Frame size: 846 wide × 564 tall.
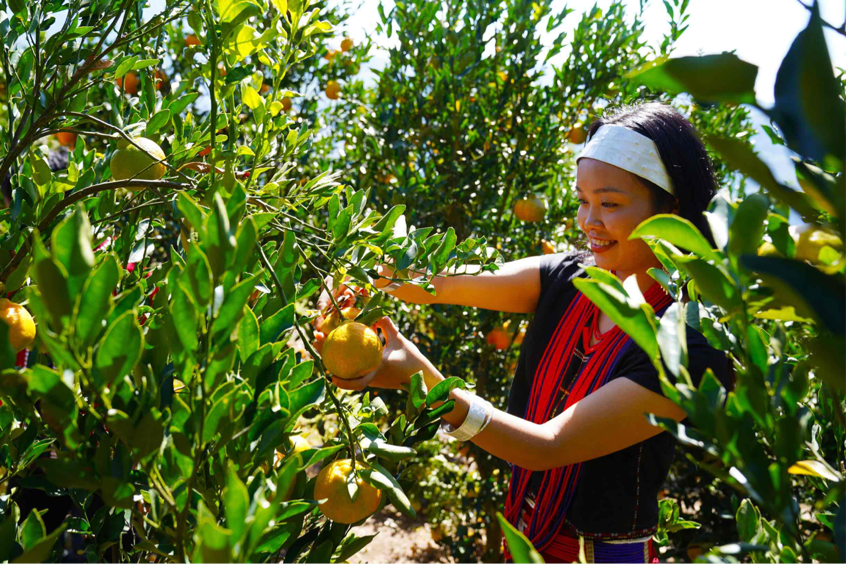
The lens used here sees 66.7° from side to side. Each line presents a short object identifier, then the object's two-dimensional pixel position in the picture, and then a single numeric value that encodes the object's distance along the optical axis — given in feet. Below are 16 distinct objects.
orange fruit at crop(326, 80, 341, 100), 9.71
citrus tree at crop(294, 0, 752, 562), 8.17
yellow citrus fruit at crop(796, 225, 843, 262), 1.54
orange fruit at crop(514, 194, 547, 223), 8.15
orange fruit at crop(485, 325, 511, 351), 8.27
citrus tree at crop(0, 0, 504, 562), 1.35
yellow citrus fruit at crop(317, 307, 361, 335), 3.57
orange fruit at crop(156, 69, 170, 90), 8.77
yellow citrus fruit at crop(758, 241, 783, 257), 1.69
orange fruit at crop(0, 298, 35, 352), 2.44
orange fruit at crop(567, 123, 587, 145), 8.69
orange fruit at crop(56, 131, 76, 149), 6.87
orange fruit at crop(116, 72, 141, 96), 8.18
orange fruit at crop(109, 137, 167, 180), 2.97
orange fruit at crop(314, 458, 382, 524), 2.34
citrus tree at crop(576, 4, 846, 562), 1.07
